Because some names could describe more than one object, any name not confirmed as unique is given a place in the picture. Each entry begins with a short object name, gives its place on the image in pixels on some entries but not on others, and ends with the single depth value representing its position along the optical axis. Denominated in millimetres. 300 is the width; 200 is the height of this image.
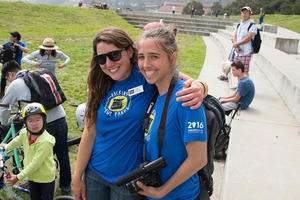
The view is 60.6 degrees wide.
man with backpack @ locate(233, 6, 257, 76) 5457
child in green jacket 2461
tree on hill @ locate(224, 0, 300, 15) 31203
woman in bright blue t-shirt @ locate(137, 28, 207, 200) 1370
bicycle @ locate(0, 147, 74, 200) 2605
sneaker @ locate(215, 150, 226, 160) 3611
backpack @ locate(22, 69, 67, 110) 2727
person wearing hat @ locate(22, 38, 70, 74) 5090
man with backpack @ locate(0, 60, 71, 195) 2674
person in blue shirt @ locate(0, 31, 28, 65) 6711
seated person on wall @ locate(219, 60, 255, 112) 4355
